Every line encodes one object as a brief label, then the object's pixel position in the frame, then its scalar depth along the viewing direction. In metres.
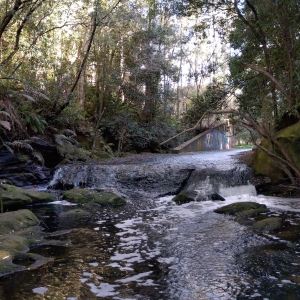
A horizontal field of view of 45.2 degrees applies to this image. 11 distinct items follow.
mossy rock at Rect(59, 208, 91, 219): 8.62
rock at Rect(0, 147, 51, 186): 12.72
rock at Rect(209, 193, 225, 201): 11.14
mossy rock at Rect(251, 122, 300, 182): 11.20
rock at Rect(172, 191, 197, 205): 10.79
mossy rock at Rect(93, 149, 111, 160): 17.82
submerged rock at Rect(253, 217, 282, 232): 7.14
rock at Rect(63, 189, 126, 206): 10.36
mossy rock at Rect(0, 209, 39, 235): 7.02
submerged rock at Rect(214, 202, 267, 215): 8.95
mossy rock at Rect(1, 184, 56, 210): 9.55
